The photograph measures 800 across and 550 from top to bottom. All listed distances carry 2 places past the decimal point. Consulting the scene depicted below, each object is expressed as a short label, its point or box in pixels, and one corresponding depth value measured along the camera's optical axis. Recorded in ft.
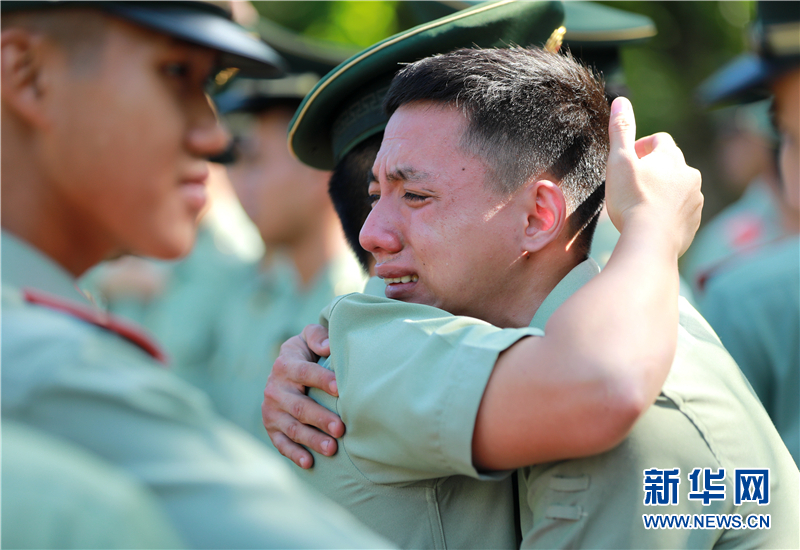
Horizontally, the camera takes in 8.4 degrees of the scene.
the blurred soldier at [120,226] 12.86
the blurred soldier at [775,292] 14.89
